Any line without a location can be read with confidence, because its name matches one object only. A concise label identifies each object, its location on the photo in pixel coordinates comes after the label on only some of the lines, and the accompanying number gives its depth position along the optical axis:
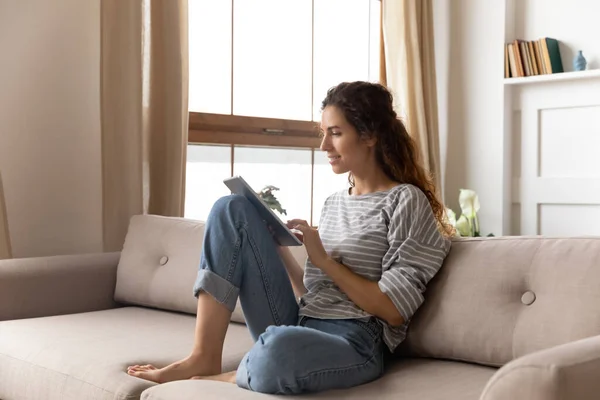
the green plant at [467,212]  4.41
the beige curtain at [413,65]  4.40
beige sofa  1.27
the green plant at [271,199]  3.50
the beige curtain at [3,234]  2.86
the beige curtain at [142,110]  3.15
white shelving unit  4.21
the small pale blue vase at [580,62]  4.15
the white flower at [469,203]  4.41
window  3.74
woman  1.91
